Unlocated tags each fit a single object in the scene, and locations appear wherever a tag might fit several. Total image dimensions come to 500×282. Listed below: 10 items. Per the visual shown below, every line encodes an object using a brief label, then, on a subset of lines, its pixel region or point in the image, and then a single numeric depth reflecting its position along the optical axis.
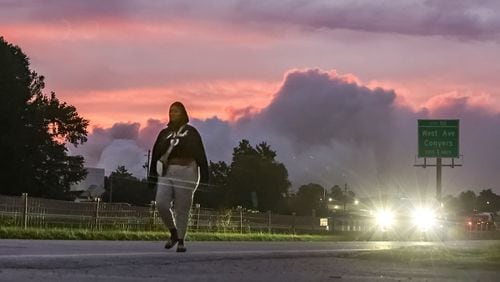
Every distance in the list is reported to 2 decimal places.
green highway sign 45.91
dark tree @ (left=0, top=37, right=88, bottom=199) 65.44
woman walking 10.05
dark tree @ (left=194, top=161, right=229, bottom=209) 97.97
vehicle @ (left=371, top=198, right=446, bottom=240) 35.62
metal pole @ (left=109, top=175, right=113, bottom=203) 105.97
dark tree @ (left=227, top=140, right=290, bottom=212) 109.88
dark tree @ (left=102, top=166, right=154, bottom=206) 107.22
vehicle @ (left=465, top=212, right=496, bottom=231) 50.09
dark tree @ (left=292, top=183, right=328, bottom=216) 117.79
